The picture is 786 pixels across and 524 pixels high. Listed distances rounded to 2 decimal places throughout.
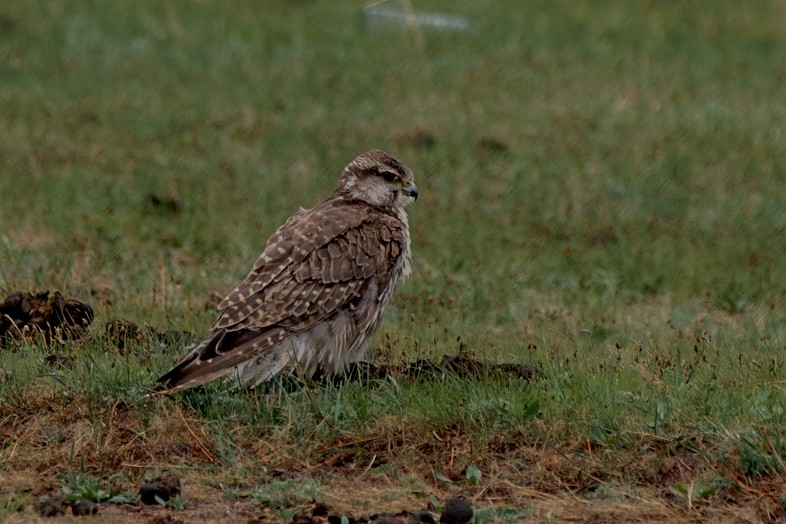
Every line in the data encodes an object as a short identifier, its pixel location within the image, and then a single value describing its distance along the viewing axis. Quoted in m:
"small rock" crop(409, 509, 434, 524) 13.53
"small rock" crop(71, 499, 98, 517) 13.55
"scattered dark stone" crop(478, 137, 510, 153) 32.53
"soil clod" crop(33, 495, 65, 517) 13.45
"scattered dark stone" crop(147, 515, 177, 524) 13.43
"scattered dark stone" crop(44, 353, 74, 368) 16.86
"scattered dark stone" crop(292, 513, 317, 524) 13.52
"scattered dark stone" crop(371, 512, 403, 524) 13.37
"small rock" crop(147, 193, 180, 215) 27.22
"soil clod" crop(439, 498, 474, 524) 13.43
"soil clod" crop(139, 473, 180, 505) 13.87
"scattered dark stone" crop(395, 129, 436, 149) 32.75
